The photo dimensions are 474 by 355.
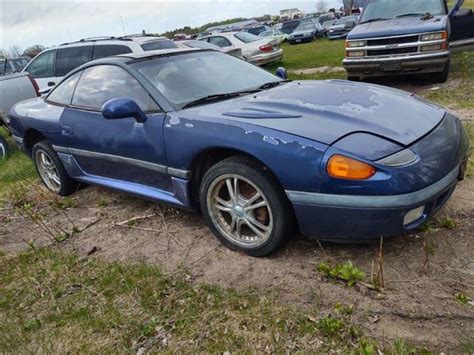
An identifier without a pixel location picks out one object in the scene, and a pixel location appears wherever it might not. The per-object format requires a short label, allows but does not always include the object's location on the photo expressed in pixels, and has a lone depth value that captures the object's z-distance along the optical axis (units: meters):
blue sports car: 2.56
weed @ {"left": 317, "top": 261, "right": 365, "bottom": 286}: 2.66
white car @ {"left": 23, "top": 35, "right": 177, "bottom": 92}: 8.28
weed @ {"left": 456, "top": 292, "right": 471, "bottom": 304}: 2.40
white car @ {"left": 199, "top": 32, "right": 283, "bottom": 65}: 14.59
